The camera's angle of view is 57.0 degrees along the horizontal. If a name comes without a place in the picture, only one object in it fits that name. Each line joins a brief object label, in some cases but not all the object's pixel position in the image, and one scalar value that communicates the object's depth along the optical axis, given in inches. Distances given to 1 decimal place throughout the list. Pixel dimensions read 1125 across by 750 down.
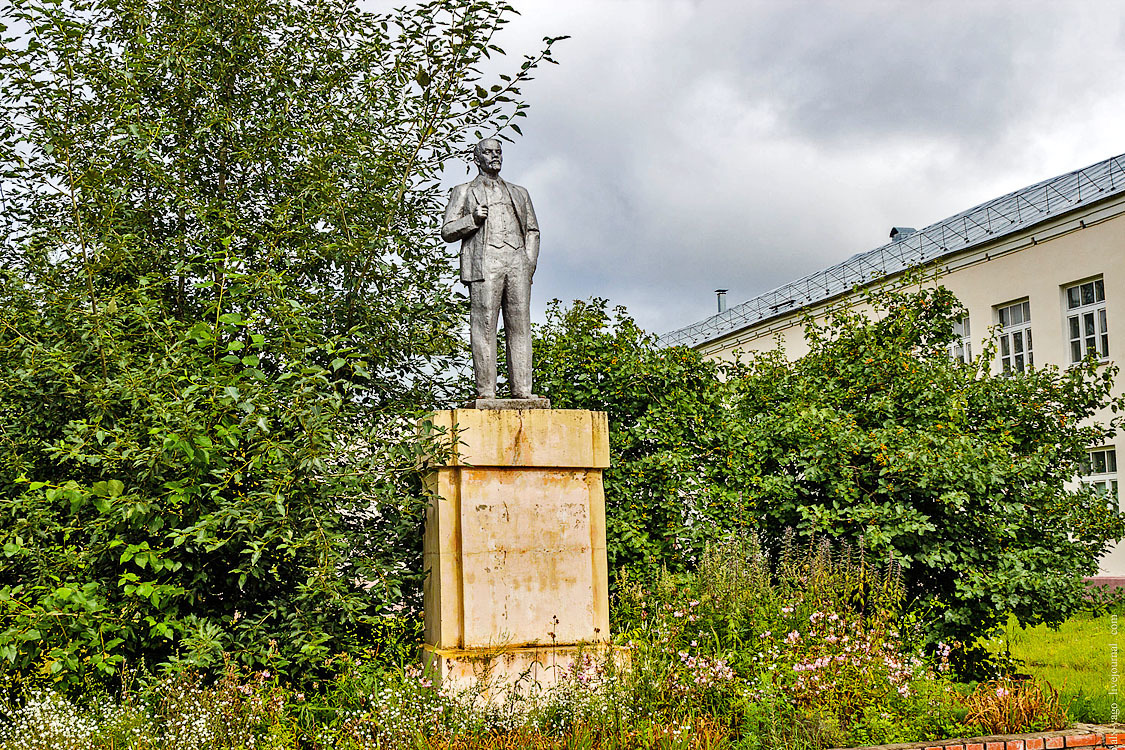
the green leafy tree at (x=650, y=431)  315.3
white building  750.5
